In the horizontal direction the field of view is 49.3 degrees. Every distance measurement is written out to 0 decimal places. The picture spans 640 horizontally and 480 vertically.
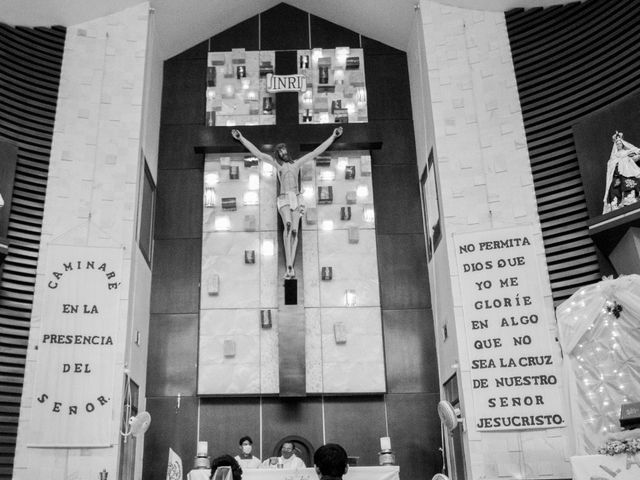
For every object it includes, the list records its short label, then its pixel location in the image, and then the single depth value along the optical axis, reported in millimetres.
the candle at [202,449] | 7227
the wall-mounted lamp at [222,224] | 8750
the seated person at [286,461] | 7196
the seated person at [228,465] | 3469
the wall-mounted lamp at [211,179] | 8969
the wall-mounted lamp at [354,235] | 8680
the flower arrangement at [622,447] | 4301
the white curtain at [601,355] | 5434
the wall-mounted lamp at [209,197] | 8867
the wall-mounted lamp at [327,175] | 9047
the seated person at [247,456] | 7258
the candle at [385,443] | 7148
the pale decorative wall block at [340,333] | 8172
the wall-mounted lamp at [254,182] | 8969
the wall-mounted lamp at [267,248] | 8641
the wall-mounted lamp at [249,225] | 8727
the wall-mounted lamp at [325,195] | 8867
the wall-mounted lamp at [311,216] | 8805
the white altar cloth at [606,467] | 4281
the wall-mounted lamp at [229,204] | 8812
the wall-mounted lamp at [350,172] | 9016
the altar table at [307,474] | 5996
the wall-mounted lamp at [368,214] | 8820
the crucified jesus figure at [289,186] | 8312
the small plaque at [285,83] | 9336
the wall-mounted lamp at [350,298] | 8398
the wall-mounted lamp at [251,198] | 8891
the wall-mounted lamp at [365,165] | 9039
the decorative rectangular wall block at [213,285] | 8383
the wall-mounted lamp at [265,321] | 8250
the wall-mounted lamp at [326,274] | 8500
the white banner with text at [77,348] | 6453
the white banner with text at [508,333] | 6449
